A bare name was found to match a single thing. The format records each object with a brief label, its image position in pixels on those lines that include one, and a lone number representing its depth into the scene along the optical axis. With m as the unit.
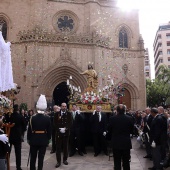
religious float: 11.37
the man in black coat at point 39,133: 6.41
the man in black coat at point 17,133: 6.91
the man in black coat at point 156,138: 6.76
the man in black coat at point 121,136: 5.76
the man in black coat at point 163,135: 7.15
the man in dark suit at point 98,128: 9.69
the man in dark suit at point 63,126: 7.99
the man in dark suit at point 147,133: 8.29
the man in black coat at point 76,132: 9.68
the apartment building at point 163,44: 62.94
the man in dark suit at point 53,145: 10.16
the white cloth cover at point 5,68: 8.05
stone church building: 23.44
